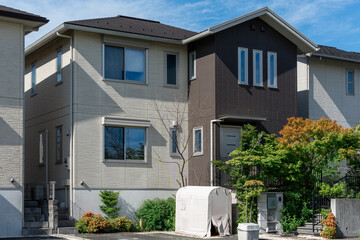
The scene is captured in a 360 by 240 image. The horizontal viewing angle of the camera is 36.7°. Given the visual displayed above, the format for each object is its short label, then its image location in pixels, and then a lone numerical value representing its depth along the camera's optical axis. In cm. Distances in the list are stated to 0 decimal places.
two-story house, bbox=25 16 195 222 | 2094
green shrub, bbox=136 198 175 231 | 2109
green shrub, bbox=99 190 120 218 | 2077
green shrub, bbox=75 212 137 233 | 1956
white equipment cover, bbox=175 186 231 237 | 1906
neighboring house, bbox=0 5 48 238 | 1822
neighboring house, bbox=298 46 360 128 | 2625
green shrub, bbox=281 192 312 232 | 2030
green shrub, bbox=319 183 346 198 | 2006
